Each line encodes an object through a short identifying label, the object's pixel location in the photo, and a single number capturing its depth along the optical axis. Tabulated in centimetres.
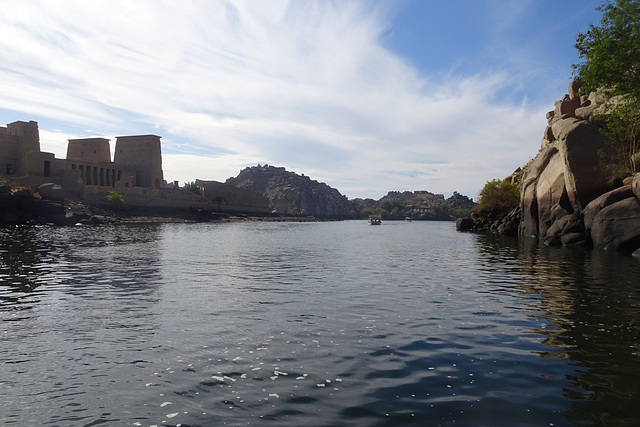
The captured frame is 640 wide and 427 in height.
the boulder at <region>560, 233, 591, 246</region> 3503
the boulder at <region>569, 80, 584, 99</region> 5293
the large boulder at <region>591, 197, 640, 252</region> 2989
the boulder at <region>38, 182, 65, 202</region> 6631
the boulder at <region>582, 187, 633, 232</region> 3225
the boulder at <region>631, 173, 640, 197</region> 3055
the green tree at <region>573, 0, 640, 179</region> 2892
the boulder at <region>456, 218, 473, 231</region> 7862
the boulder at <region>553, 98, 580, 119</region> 5041
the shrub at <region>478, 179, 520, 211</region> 7118
